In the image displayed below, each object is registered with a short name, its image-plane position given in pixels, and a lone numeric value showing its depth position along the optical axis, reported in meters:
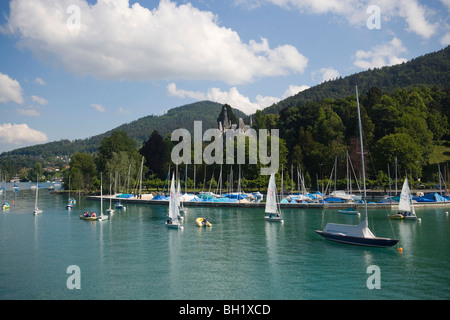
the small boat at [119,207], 79.03
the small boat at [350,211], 65.49
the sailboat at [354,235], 36.84
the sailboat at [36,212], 68.94
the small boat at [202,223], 53.42
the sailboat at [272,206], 55.69
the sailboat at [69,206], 78.72
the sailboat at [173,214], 51.50
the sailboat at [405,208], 56.81
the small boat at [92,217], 60.84
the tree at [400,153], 94.88
